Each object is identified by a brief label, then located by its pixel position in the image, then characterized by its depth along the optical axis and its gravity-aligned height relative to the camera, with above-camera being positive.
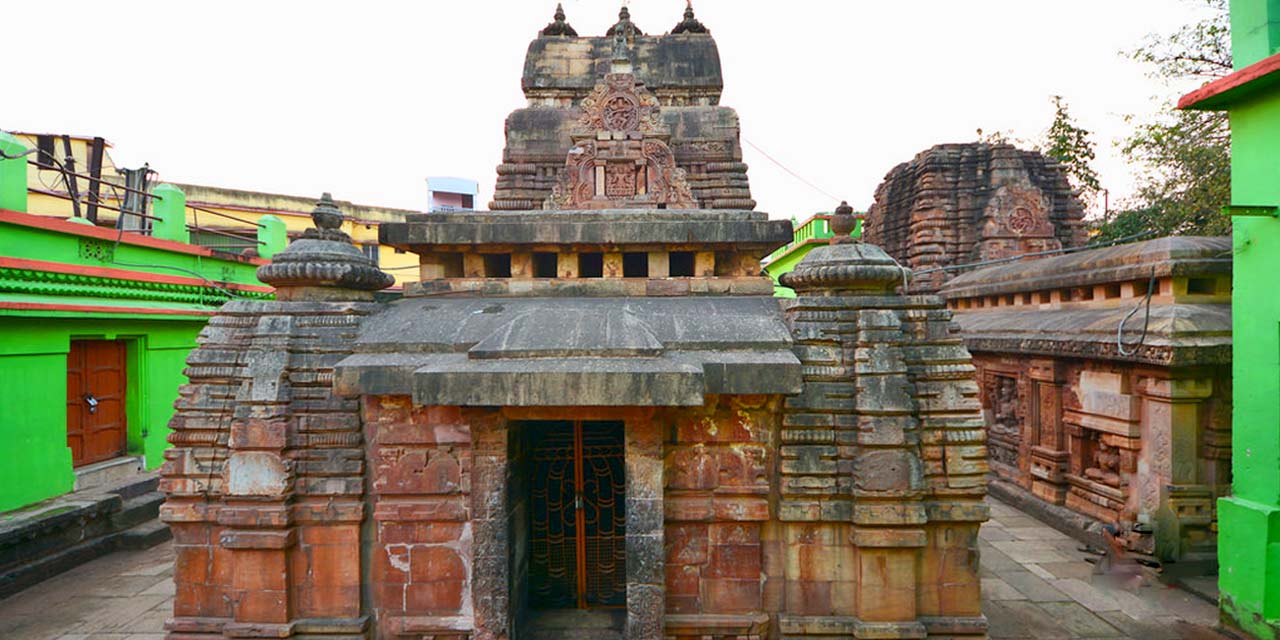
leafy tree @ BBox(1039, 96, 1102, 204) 21.72 +5.97
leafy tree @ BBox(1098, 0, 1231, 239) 13.88 +3.92
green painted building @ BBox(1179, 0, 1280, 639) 6.41 -0.07
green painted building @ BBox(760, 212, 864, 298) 25.02 +3.33
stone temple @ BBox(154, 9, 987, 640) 5.72 -1.42
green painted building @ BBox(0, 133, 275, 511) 9.05 -0.27
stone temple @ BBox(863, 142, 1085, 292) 16.64 +3.05
